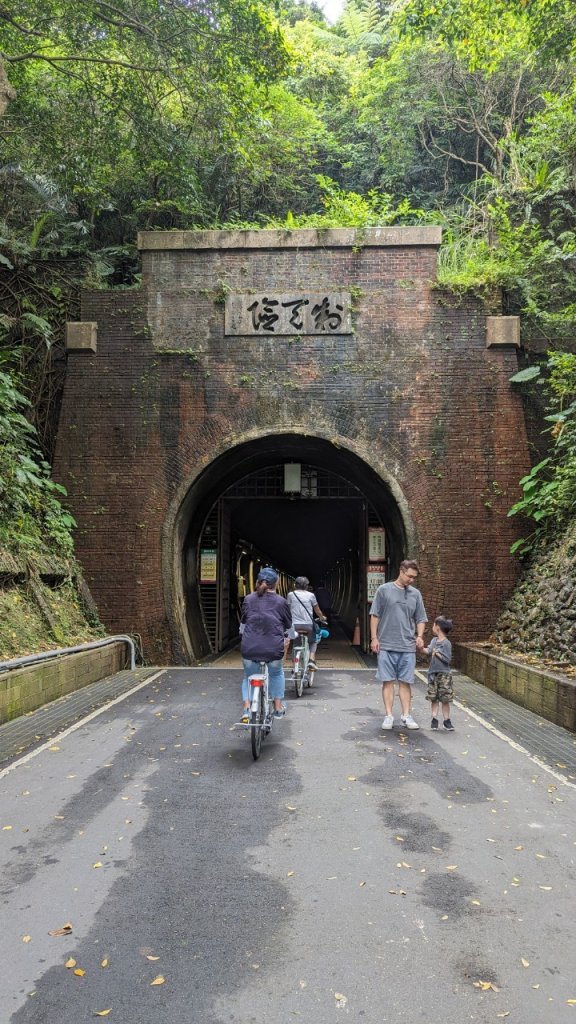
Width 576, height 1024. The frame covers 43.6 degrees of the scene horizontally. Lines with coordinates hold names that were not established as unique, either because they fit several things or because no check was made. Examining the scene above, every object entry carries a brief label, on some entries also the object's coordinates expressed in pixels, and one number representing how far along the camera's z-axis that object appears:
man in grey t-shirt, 7.32
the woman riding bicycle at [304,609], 10.14
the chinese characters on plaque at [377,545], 15.59
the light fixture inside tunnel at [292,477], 15.95
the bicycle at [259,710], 6.12
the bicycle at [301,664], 9.62
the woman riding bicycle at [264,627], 6.70
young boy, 7.38
